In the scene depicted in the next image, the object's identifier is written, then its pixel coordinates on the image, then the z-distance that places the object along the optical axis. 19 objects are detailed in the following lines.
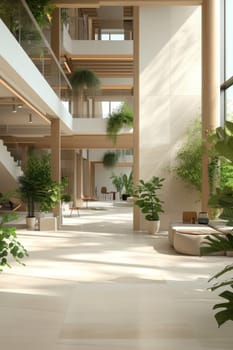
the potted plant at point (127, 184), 28.99
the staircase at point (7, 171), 14.48
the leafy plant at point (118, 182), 31.39
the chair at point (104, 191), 31.61
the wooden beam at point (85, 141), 18.50
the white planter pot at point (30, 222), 12.64
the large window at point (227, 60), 11.80
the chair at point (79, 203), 21.73
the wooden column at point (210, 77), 11.12
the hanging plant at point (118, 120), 17.06
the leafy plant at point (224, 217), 3.54
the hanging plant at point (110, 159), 27.84
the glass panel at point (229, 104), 11.86
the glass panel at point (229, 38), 11.76
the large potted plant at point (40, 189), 12.38
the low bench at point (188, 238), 8.30
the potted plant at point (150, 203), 11.60
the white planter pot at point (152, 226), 11.54
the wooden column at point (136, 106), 12.57
